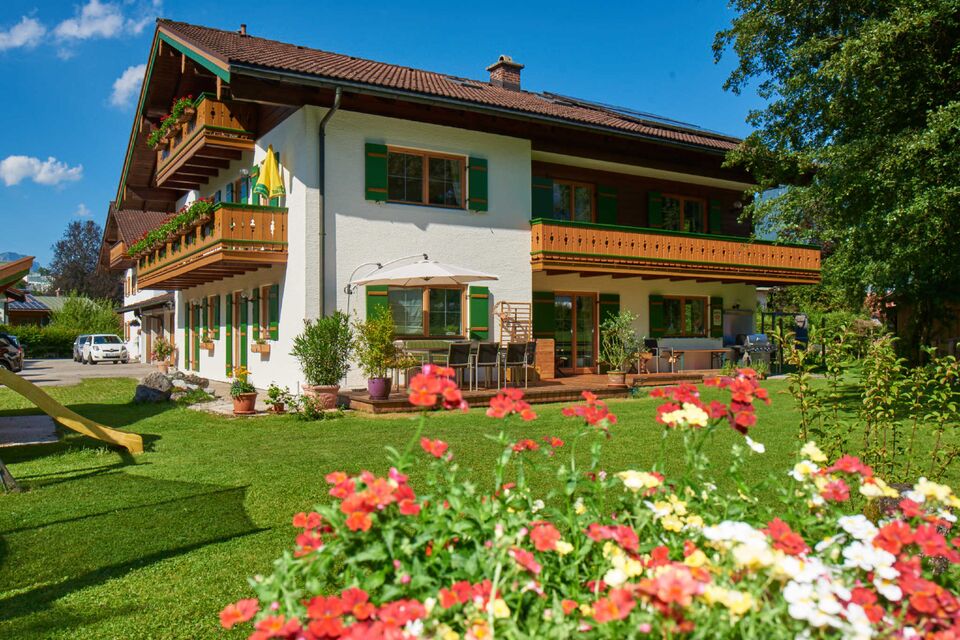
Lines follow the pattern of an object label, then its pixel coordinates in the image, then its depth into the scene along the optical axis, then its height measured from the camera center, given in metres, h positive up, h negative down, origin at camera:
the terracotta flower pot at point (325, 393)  12.44 -0.88
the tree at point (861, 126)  10.34 +3.43
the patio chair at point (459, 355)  12.70 -0.27
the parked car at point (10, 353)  25.65 -0.40
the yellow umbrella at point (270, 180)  14.42 +3.09
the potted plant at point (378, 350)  12.40 -0.17
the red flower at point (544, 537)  1.99 -0.53
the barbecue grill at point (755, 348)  20.42 -0.27
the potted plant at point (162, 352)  24.77 -0.37
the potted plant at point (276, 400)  12.05 -0.96
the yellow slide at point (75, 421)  7.68 -0.87
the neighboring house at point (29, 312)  59.91 +2.39
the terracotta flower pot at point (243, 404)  11.78 -0.99
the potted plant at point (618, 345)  15.28 -0.14
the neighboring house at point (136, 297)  30.10 +2.10
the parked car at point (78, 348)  36.25 -0.32
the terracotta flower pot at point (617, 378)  15.23 -0.81
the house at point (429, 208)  14.23 +2.90
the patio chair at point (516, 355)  13.77 -0.29
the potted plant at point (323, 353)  12.80 -0.22
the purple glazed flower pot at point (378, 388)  12.04 -0.77
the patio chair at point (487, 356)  13.32 -0.30
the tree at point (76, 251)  75.62 +10.46
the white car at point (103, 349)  34.34 -0.36
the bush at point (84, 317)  46.34 +1.51
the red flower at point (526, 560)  1.86 -0.55
